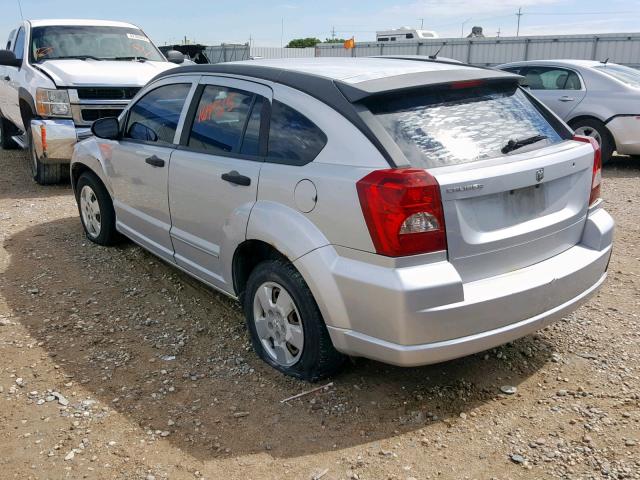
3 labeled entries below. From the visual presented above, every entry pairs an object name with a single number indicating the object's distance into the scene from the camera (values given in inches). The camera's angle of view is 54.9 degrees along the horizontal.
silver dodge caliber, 108.9
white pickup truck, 297.1
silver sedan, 360.5
